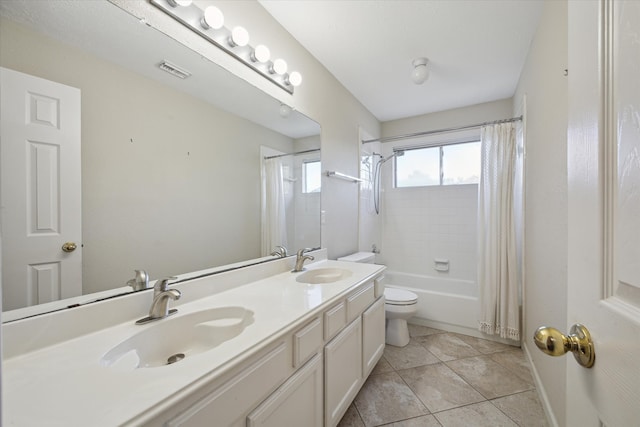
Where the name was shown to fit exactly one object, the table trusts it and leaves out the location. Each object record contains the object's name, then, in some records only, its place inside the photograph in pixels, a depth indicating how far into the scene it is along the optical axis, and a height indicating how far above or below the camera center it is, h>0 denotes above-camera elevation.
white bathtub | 2.57 -0.91
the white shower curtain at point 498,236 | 2.32 -0.21
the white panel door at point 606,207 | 0.36 +0.01
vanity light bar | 1.15 +0.88
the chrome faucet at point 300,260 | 1.74 -0.31
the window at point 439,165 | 3.04 +0.58
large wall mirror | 0.81 +0.27
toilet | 2.29 -0.86
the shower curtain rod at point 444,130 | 2.30 +0.81
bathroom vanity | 0.57 -0.40
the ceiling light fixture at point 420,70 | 2.09 +1.14
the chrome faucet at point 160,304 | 0.94 -0.33
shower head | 3.36 +0.74
